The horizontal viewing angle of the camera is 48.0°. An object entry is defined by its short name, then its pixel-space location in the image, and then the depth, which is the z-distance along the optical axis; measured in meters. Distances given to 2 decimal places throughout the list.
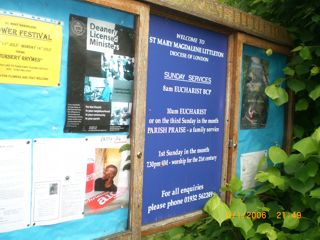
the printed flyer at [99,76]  1.92
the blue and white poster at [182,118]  2.36
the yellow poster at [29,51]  1.67
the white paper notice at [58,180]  1.80
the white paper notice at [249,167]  3.05
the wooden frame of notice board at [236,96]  2.89
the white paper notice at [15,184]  1.69
